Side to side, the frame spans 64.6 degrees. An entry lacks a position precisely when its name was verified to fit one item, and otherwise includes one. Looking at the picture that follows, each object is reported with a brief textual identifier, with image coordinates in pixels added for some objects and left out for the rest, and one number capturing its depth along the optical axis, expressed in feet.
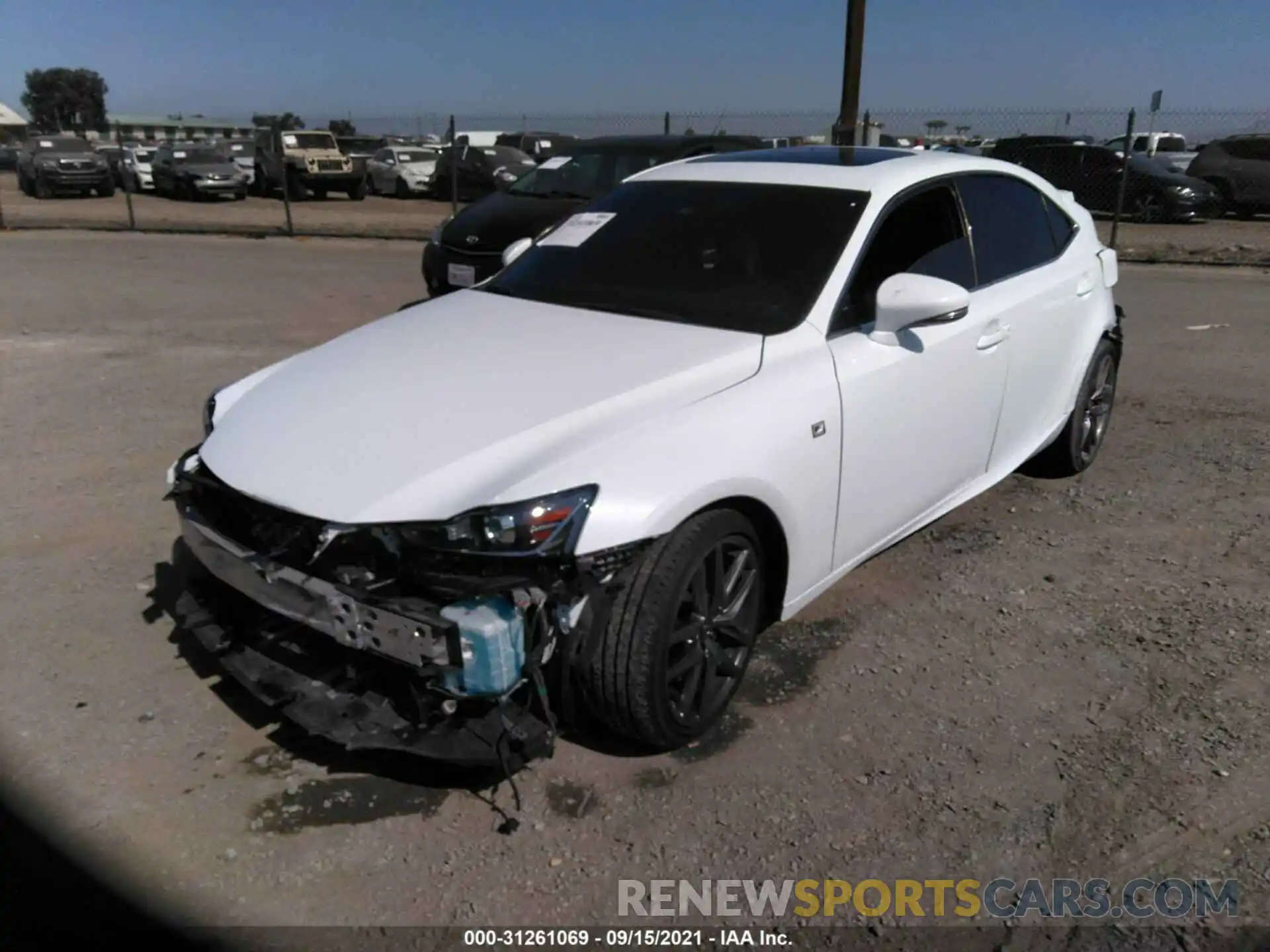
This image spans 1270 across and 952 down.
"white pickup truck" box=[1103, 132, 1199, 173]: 74.83
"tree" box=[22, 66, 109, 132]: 361.51
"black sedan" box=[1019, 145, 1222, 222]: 57.93
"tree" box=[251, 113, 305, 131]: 126.72
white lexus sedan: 8.29
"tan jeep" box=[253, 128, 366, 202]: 77.66
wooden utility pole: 45.44
